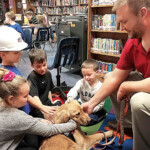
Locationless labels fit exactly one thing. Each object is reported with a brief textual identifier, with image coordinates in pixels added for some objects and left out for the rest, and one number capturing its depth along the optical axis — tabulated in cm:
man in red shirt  131
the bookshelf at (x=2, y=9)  968
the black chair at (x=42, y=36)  577
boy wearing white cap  162
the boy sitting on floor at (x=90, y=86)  211
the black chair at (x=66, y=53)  286
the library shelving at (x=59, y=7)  870
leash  158
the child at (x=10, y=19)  525
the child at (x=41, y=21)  699
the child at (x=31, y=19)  852
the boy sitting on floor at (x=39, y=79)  195
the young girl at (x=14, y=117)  121
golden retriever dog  133
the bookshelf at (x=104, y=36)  359
